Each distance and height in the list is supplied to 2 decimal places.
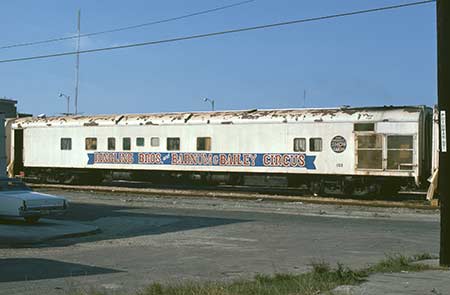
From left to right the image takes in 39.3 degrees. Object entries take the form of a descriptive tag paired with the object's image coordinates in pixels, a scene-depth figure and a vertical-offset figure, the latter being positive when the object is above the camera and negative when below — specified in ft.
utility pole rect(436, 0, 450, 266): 30.48 +3.17
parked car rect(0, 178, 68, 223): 53.31 -3.25
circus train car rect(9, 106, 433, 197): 80.69 +2.98
